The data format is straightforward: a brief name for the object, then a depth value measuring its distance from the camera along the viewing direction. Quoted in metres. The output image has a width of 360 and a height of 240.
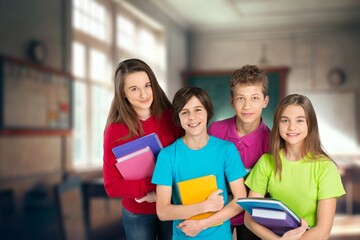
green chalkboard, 8.15
